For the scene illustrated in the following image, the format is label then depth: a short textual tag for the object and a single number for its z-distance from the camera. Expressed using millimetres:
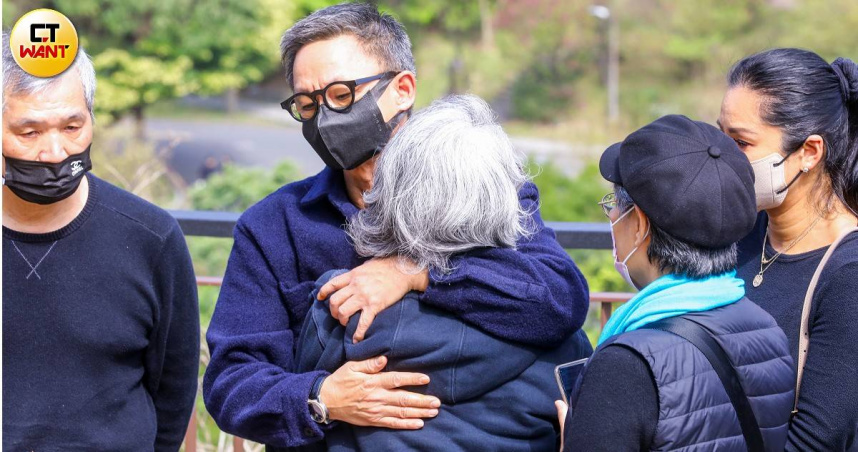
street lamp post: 32906
